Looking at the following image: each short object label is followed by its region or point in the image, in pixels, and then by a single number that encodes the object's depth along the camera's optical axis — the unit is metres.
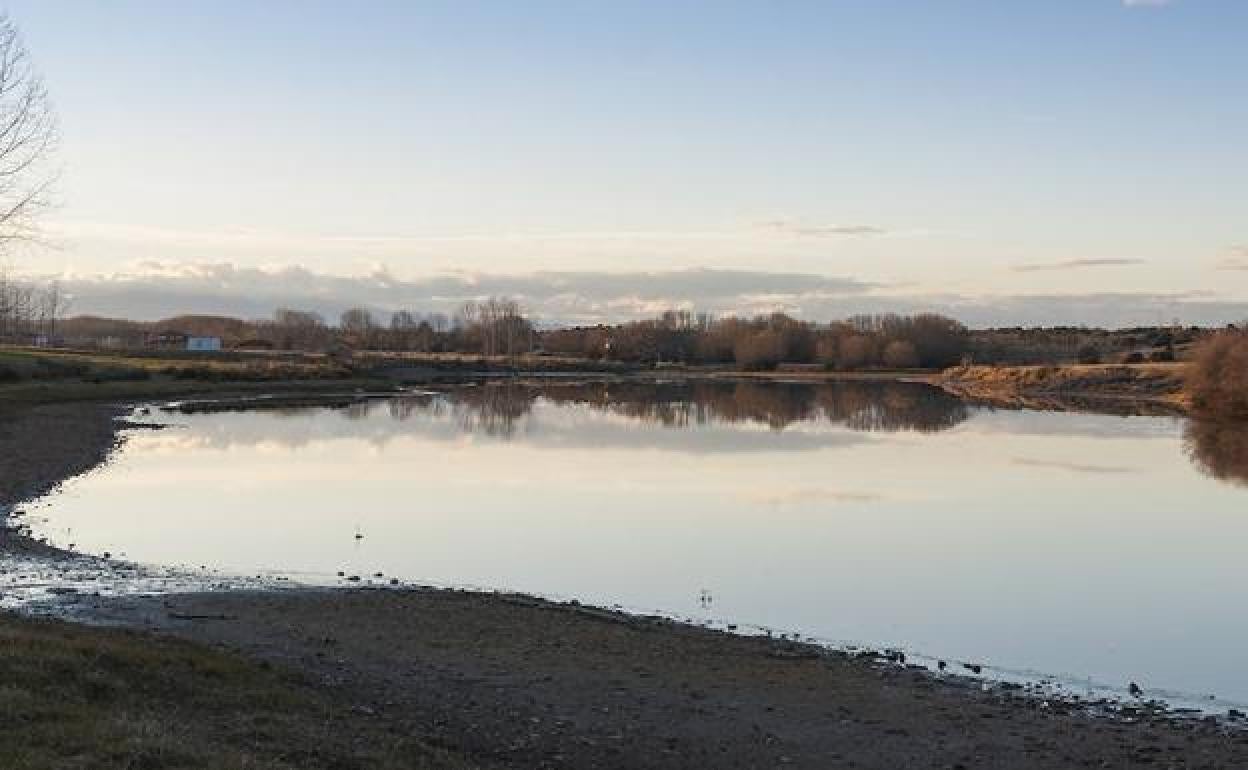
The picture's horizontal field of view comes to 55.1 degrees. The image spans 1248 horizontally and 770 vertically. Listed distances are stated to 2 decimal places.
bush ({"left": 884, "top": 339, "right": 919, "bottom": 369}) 142.75
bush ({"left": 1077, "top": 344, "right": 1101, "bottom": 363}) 102.75
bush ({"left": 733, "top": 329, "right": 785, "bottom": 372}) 149.25
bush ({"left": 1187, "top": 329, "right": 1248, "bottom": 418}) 58.88
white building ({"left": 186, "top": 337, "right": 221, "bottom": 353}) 138.23
